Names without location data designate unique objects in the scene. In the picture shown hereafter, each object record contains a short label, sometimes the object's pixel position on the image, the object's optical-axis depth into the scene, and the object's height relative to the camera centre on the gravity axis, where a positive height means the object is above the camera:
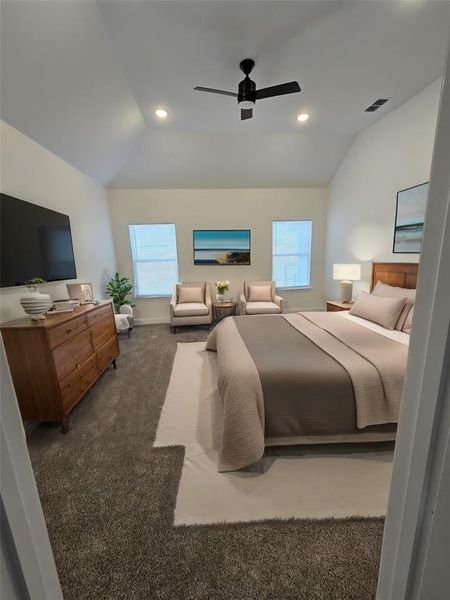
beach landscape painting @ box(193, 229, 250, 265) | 4.94 +0.16
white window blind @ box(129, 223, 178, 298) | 4.94 -0.04
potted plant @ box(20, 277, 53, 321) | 1.95 -0.34
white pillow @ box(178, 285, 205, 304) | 4.70 -0.74
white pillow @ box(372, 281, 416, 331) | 2.51 -0.51
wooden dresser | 1.81 -0.79
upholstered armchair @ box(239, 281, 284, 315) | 4.38 -0.87
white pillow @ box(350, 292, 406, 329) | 2.53 -0.64
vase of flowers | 4.71 -0.65
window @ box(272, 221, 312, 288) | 5.14 -0.03
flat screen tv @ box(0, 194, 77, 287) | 2.02 +0.17
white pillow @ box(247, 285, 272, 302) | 4.76 -0.77
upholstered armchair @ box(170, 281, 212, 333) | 4.30 -0.89
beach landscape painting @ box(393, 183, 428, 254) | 2.78 +0.34
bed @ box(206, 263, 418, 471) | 1.56 -0.94
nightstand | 3.68 -0.84
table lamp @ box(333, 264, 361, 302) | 3.74 -0.39
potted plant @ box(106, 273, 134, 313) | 4.27 -0.56
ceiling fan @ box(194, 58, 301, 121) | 2.26 +1.49
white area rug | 1.32 -1.36
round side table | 4.57 -1.04
